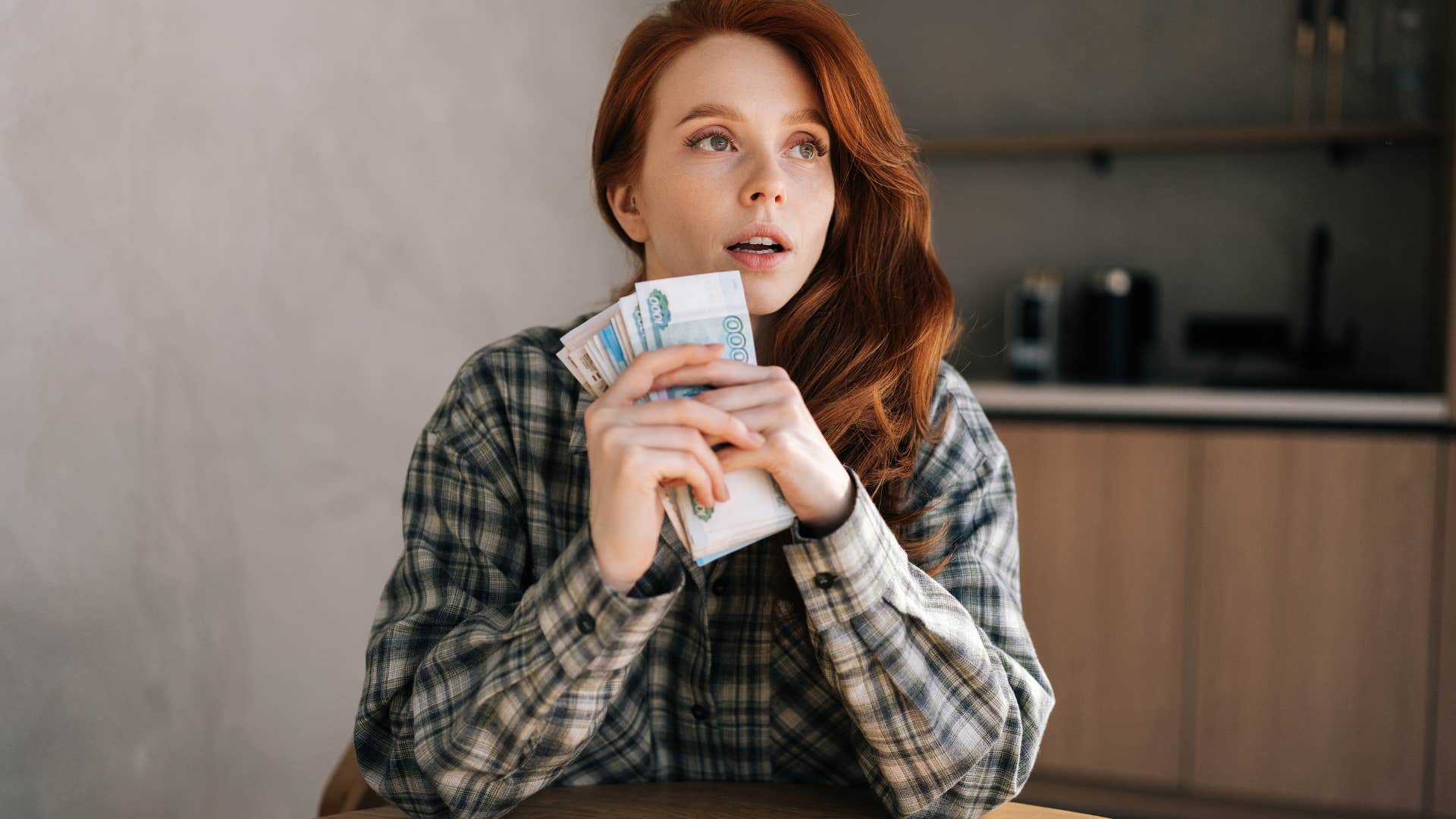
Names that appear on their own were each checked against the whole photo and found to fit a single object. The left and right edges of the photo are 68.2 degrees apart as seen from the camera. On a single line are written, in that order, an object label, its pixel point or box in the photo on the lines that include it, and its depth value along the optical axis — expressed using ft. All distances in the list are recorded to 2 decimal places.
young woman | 2.90
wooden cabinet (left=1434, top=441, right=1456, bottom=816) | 8.16
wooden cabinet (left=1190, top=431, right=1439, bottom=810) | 8.30
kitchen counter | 8.31
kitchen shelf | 9.43
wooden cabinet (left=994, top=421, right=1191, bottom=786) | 8.95
